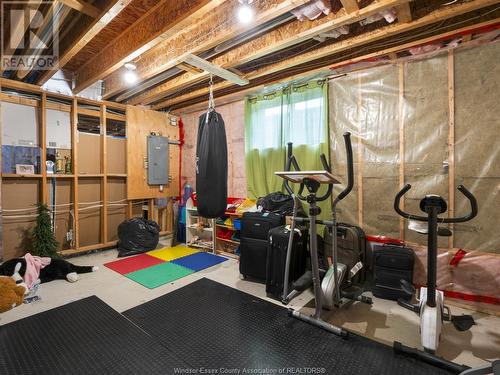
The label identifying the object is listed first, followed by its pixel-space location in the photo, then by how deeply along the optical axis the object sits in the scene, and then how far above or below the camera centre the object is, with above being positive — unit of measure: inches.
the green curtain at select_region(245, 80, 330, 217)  133.6 +28.9
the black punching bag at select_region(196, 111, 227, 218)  108.1 +5.8
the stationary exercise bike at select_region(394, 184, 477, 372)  69.4 -34.3
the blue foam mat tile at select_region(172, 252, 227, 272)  144.6 -48.6
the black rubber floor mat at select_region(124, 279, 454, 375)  68.9 -50.4
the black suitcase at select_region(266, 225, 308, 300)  106.6 -33.8
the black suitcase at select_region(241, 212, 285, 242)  121.2 -20.6
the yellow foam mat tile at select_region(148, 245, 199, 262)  160.3 -48.3
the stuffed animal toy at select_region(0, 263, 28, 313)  94.7 -43.9
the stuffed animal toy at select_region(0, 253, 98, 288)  115.1 -43.2
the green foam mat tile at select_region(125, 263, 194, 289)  122.2 -48.9
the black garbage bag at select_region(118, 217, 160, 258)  165.2 -37.4
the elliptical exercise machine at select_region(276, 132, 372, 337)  79.0 -33.5
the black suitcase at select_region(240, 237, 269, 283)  120.4 -37.4
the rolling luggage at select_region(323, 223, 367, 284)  111.8 -30.2
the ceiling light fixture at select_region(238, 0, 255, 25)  85.0 +57.9
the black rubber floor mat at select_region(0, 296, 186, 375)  67.9 -50.1
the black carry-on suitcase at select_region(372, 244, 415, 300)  104.0 -37.2
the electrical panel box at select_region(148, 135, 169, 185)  190.9 +16.5
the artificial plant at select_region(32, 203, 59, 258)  141.4 -31.4
